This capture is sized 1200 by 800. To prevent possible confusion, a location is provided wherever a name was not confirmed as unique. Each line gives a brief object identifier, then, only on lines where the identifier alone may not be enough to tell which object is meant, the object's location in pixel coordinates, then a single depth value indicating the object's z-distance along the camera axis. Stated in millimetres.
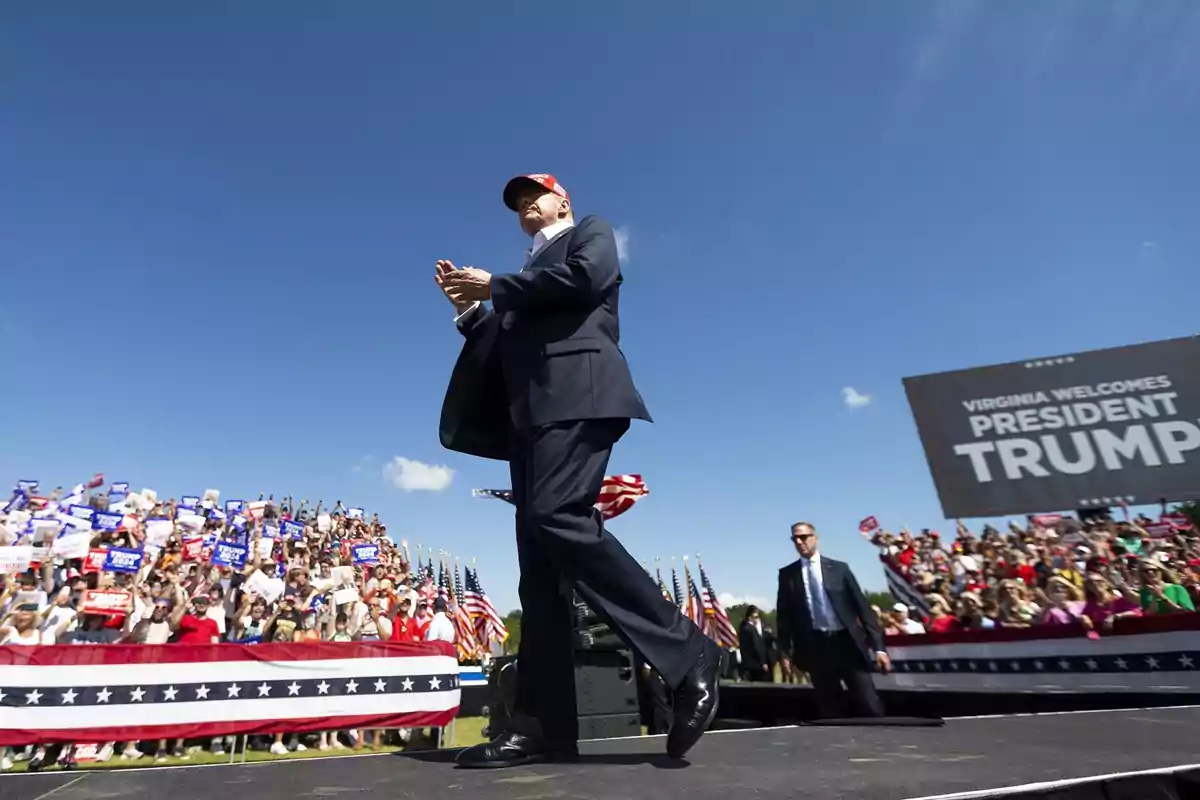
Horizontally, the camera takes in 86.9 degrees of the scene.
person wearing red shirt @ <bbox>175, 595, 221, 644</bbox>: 7090
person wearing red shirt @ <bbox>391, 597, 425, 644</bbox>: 9414
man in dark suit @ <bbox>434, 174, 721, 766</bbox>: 1930
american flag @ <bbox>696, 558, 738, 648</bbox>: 14539
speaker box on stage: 4044
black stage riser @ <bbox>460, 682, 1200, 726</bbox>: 3082
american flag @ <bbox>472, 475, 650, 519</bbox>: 9973
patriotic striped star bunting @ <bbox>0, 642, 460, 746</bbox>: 5500
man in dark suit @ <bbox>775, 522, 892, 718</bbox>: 4977
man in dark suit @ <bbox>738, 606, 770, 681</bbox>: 11562
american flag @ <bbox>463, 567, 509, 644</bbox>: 15125
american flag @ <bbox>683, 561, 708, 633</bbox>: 14158
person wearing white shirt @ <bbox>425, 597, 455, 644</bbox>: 9148
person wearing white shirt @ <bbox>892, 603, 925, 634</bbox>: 10430
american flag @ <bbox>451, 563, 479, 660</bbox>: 15212
